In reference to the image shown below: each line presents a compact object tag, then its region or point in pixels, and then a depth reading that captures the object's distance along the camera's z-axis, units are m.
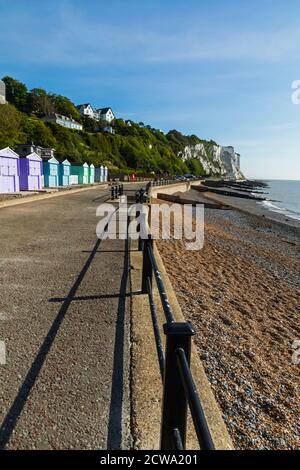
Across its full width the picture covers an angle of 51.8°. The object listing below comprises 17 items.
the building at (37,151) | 25.80
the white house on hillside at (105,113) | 144.50
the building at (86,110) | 137.62
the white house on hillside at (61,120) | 97.93
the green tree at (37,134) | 62.08
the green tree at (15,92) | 104.56
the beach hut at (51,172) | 31.06
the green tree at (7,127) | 42.19
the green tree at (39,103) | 106.19
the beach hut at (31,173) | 25.17
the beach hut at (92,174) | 44.04
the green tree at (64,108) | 117.19
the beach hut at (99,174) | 47.53
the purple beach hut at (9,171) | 20.91
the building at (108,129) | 116.06
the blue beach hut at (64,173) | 34.00
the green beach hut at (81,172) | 39.15
